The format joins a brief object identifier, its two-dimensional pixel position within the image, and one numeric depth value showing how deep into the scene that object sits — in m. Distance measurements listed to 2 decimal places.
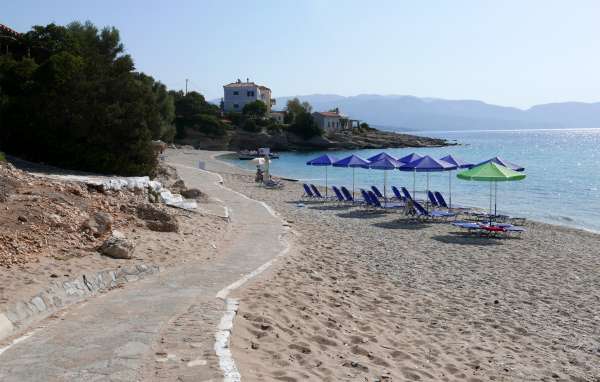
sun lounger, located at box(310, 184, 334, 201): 25.06
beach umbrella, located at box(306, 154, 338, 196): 26.61
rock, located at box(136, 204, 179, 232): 11.59
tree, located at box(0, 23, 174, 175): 16.94
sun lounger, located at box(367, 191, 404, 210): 21.45
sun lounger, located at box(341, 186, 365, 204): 23.27
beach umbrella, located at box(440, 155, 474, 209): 22.03
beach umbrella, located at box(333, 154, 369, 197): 24.20
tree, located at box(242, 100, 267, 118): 96.00
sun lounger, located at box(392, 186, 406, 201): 23.81
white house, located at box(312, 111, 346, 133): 104.01
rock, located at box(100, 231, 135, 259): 8.91
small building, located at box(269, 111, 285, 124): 106.08
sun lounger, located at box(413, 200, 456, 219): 18.80
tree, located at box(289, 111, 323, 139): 93.56
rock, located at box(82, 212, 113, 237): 9.45
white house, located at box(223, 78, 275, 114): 110.94
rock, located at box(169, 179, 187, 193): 19.82
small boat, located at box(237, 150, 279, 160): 66.56
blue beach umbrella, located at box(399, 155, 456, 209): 20.78
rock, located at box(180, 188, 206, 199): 19.41
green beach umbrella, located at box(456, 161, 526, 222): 17.05
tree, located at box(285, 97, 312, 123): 107.09
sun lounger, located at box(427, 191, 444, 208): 22.09
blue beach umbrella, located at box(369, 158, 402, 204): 22.34
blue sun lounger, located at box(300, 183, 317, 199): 25.66
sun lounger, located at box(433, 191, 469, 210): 21.91
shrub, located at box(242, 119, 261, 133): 88.88
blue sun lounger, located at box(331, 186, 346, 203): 23.24
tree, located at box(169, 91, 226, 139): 85.50
